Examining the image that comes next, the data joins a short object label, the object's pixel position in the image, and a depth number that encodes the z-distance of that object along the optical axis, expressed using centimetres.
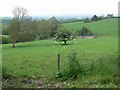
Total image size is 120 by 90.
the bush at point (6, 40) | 4259
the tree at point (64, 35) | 3793
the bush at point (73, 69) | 911
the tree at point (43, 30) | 4666
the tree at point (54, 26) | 4877
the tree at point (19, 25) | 3744
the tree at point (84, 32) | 5477
